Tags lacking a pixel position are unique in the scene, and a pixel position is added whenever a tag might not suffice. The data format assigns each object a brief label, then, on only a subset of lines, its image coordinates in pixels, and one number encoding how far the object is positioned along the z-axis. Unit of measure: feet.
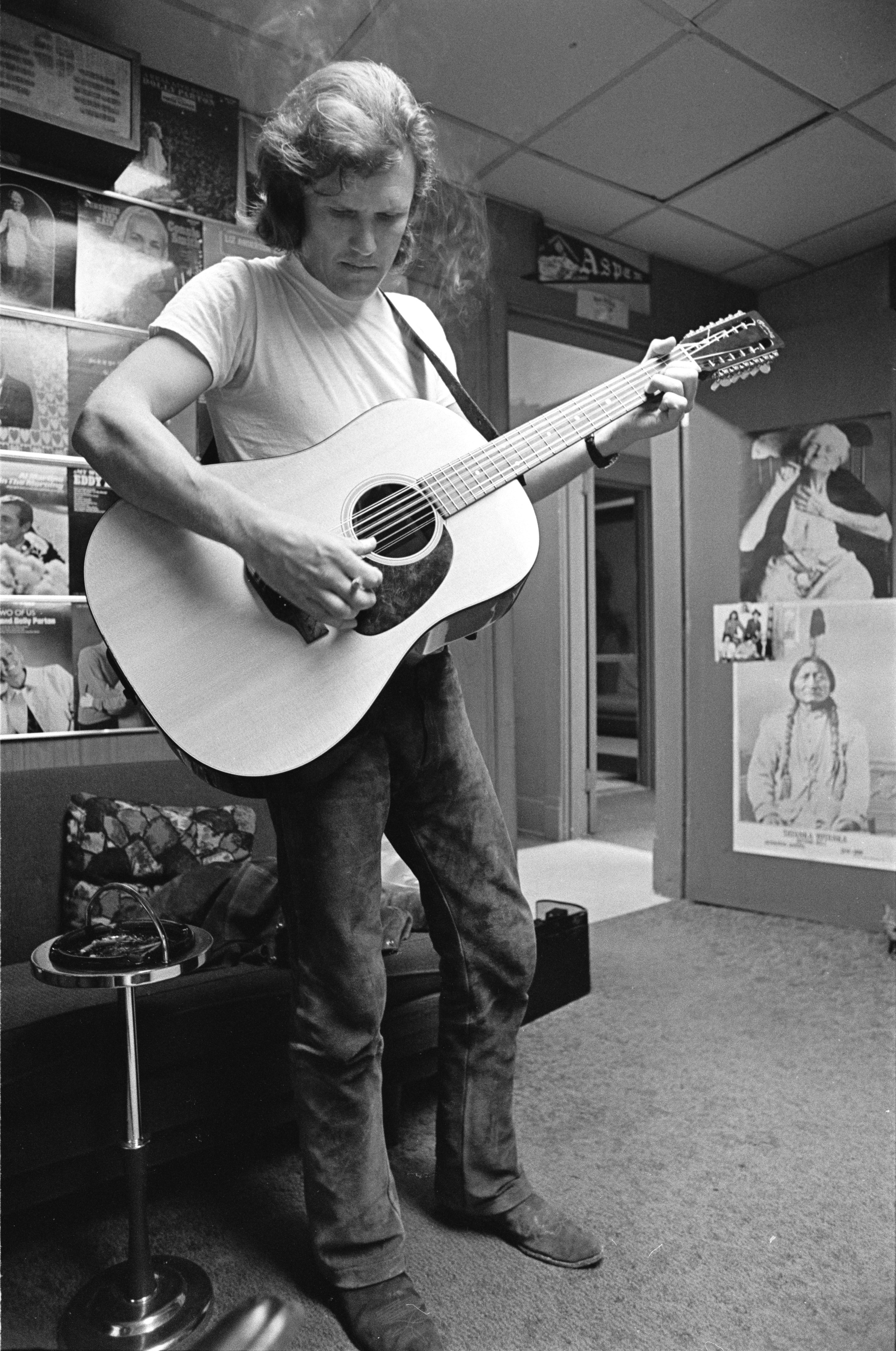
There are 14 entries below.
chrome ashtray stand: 2.93
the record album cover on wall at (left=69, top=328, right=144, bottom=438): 5.11
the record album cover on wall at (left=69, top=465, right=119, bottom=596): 5.34
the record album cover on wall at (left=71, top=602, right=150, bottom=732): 5.37
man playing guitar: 2.84
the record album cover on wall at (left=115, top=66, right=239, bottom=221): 4.18
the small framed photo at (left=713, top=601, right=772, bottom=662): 8.04
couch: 3.57
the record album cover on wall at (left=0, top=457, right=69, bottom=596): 5.12
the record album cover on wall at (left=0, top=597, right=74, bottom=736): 5.18
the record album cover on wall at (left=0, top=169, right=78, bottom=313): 4.85
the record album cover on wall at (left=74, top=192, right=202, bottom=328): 5.07
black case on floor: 5.76
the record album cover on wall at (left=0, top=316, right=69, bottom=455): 4.94
